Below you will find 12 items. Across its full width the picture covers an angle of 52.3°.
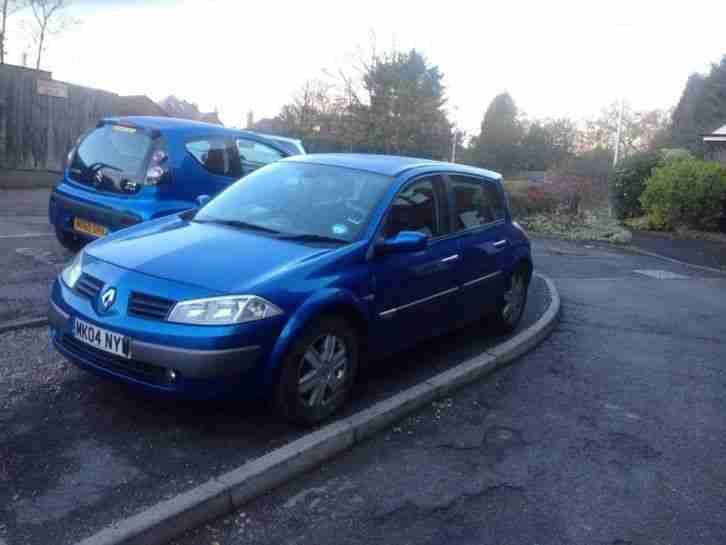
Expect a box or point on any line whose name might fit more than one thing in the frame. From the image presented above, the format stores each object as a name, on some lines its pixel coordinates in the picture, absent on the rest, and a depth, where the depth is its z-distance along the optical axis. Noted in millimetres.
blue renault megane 4055
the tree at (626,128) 56750
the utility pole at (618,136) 37738
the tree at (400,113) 33844
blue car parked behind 7625
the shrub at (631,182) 23359
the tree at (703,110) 45125
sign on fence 15927
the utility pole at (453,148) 40891
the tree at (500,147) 48750
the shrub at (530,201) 21875
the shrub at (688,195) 20438
